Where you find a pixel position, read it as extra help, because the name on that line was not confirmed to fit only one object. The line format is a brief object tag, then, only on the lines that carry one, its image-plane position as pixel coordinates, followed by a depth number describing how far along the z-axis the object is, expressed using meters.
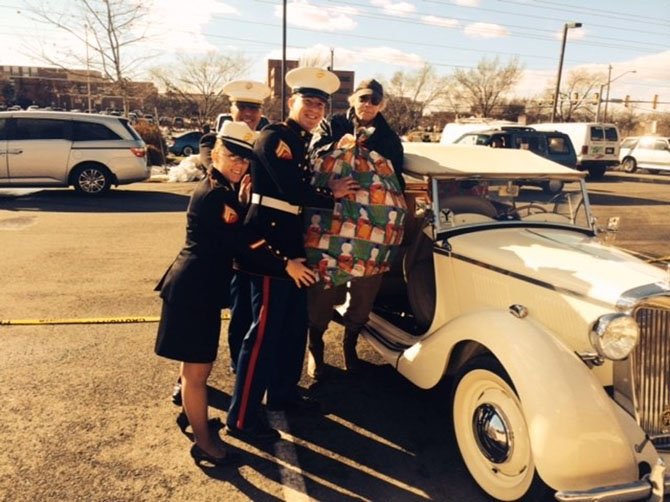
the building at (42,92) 66.88
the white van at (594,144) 20.25
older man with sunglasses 3.86
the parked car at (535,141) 15.97
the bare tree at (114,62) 21.14
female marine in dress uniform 2.84
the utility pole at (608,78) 59.48
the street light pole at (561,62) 28.66
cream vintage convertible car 2.38
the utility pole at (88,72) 21.62
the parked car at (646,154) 23.80
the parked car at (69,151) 11.77
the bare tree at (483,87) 52.84
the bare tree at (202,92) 36.84
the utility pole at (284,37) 23.26
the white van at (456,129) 18.71
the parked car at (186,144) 24.84
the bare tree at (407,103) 49.34
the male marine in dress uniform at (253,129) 3.76
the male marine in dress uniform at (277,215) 3.04
